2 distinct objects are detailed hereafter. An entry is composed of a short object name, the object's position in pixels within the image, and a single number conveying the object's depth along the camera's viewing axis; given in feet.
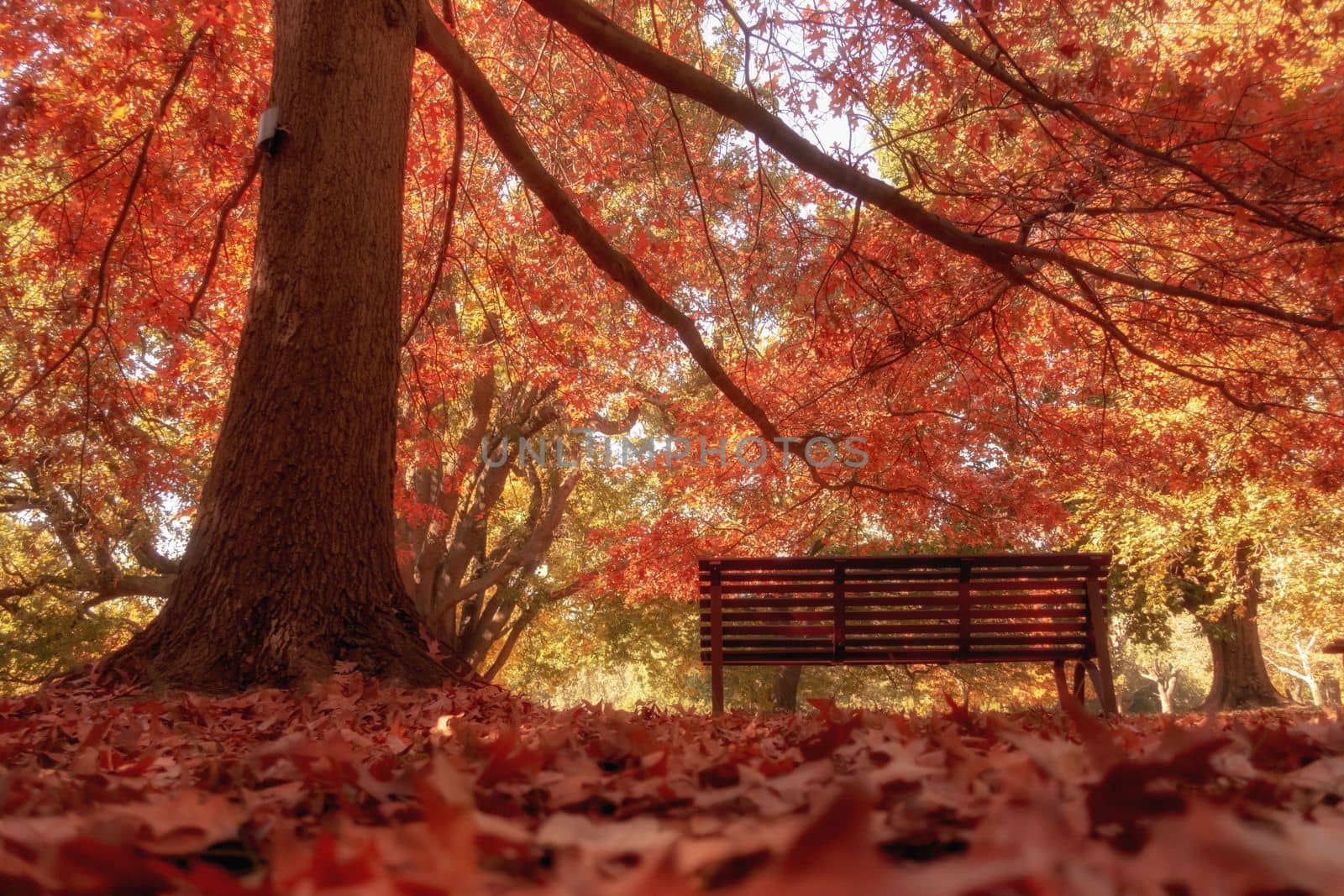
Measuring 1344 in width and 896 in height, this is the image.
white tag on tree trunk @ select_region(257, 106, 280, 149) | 10.43
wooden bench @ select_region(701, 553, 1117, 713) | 17.07
